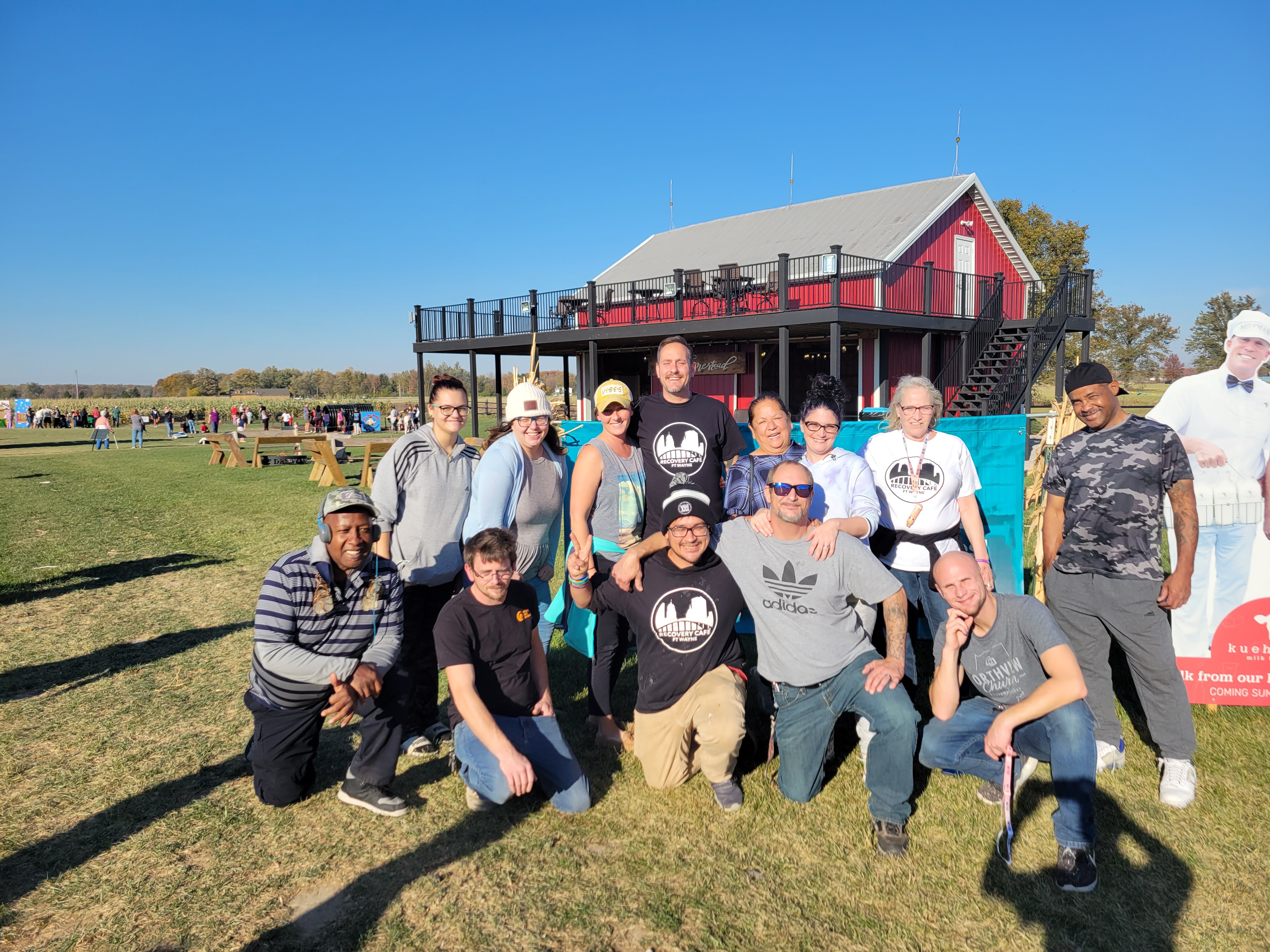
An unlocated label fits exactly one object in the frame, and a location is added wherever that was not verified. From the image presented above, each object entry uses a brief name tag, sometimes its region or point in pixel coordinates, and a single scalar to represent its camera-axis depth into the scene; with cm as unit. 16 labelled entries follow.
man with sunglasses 339
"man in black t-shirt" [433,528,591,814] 334
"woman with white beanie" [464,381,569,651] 382
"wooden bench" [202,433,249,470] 2089
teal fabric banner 498
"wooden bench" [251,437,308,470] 1973
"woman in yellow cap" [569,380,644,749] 398
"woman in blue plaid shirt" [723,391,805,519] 395
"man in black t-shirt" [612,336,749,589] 402
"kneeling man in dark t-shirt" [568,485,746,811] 356
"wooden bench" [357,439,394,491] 1598
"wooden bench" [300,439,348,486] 1506
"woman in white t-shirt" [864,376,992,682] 394
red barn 1714
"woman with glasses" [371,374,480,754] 389
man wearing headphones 332
